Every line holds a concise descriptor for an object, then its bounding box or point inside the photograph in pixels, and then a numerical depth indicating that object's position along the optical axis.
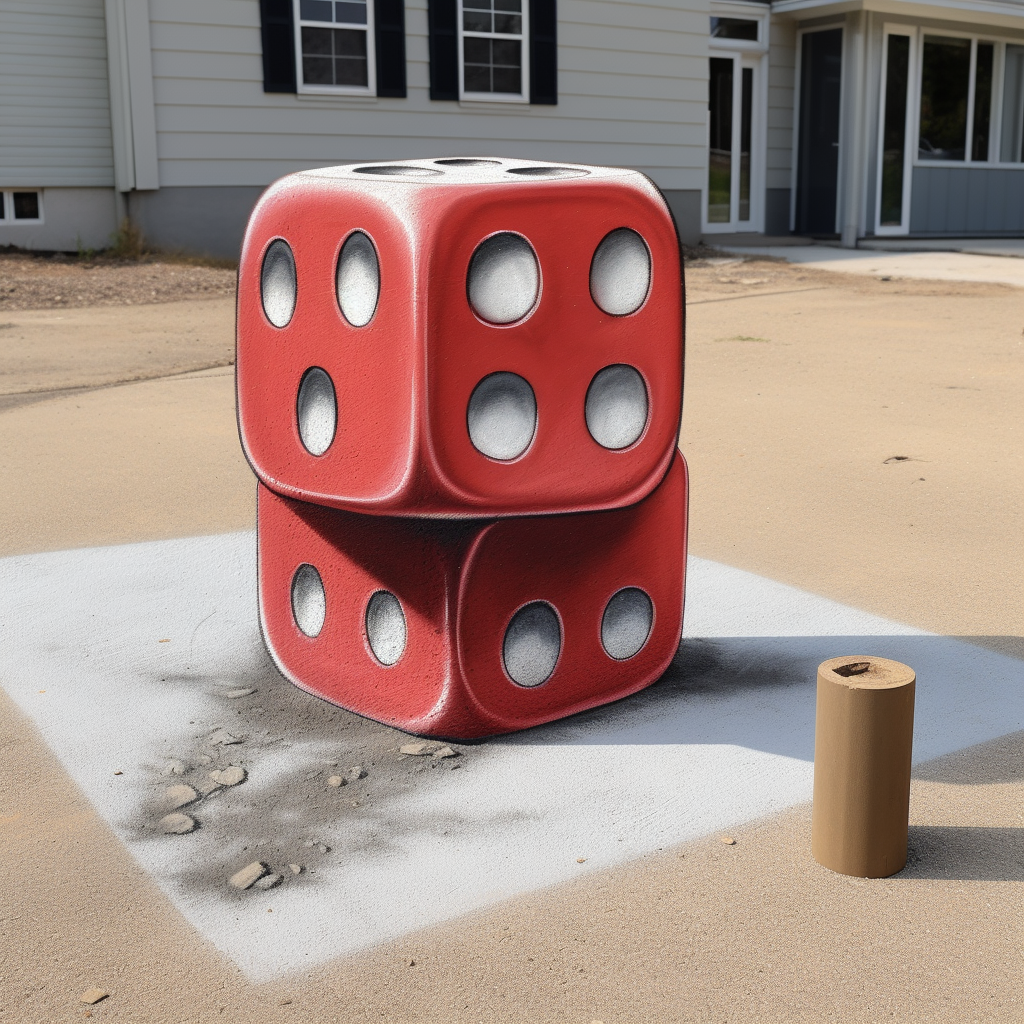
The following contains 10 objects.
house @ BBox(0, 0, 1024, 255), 13.70
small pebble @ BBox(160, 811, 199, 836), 2.71
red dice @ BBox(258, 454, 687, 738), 3.03
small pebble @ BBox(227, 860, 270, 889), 2.50
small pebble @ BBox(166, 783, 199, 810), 2.85
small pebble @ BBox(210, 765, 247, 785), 2.94
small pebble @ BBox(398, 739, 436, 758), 3.06
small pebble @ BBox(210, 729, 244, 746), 3.15
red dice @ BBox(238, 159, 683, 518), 2.84
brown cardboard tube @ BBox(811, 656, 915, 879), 2.39
